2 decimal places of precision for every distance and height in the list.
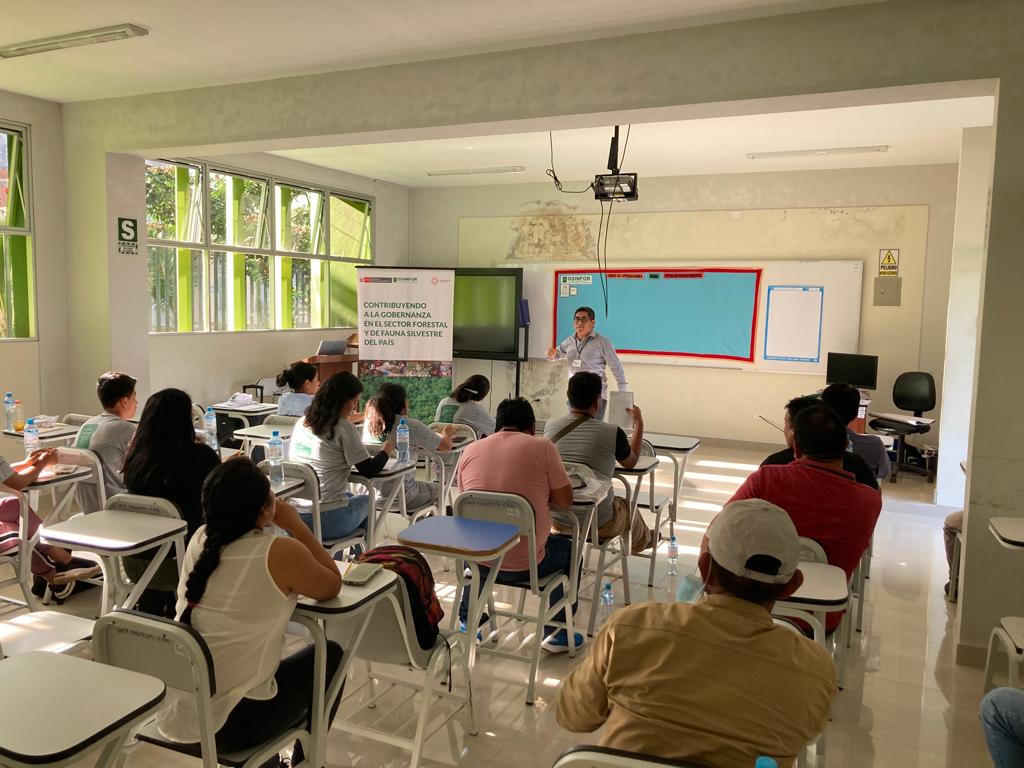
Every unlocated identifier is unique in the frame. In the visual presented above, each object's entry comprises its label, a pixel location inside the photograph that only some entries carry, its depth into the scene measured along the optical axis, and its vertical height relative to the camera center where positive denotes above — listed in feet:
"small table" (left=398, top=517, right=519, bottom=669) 8.29 -2.54
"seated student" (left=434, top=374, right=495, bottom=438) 17.31 -2.13
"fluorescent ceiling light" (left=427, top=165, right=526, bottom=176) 28.91 +5.68
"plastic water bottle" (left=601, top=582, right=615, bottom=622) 12.93 -4.92
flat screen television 31.48 +0.09
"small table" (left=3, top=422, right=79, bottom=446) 14.78 -2.57
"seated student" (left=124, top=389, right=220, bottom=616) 9.89 -2.08
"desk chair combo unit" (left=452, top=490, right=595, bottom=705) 9.66 -3.36
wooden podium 27.81 -1.94
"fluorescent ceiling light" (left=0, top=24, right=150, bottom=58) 13.94 +5.07
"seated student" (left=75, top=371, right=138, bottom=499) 12.07 -1.97
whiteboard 26.89 +0.54
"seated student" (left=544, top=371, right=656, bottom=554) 12.07 -1.95
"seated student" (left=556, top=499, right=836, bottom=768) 4.50 -2.15
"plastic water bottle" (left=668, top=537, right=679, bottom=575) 15.01 -4.81
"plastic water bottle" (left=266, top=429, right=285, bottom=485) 11.51 -2.46
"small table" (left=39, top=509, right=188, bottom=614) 8.16 -2.54
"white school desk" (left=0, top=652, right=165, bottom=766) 4.41 -2.54
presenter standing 21.98 -0.99
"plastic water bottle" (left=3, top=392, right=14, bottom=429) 16.03 -2.30
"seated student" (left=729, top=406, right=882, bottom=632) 8.78 -1.98
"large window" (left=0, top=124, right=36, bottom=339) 19.71 +1.64
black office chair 24.57 -2.42
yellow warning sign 26.27 +2.23
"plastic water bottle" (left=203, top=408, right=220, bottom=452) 15.32 -2.64
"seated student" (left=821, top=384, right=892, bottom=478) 14.57 -2.43
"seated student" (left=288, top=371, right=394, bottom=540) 12.43 -2.31
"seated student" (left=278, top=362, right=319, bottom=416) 17.48 -1.82
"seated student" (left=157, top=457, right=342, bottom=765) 6.23 -2.37
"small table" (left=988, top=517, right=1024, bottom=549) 9.19 -2.53
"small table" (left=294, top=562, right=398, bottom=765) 6.44 -2.56
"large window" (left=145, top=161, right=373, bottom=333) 24.84 +2.21
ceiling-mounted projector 18.93 +3.43
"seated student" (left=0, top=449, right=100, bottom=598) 10.47 -3.40
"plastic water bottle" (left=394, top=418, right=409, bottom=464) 14.05 -2.33
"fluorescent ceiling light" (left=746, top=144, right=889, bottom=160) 23.35 +5.43
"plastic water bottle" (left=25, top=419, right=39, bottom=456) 13.70 -2.44
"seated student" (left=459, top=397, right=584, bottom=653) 10.23 -2.20
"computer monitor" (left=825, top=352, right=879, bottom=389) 25.26 -1.51
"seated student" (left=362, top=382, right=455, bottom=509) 14.35 -2.19
